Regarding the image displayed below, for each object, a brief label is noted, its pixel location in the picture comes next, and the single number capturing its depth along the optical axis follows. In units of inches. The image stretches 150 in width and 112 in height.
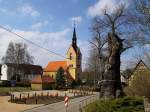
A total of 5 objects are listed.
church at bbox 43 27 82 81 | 1738.1
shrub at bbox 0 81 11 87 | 1322.2
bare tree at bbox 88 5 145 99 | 397.9
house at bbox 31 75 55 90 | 1301.0
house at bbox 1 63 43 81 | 1685.5
